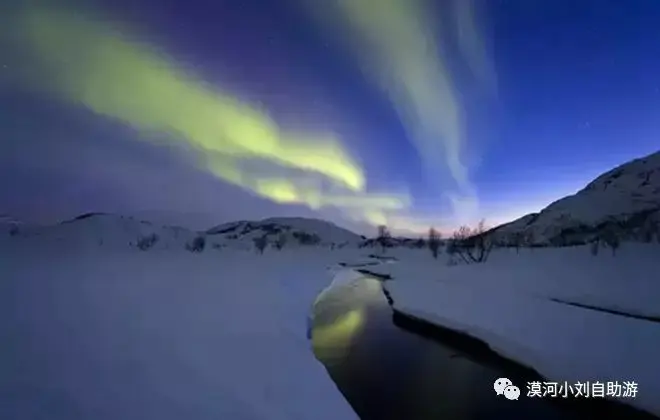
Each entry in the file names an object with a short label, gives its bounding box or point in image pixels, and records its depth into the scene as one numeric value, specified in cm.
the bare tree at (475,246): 2483
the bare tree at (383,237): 5763
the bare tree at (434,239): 3394
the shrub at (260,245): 3628
